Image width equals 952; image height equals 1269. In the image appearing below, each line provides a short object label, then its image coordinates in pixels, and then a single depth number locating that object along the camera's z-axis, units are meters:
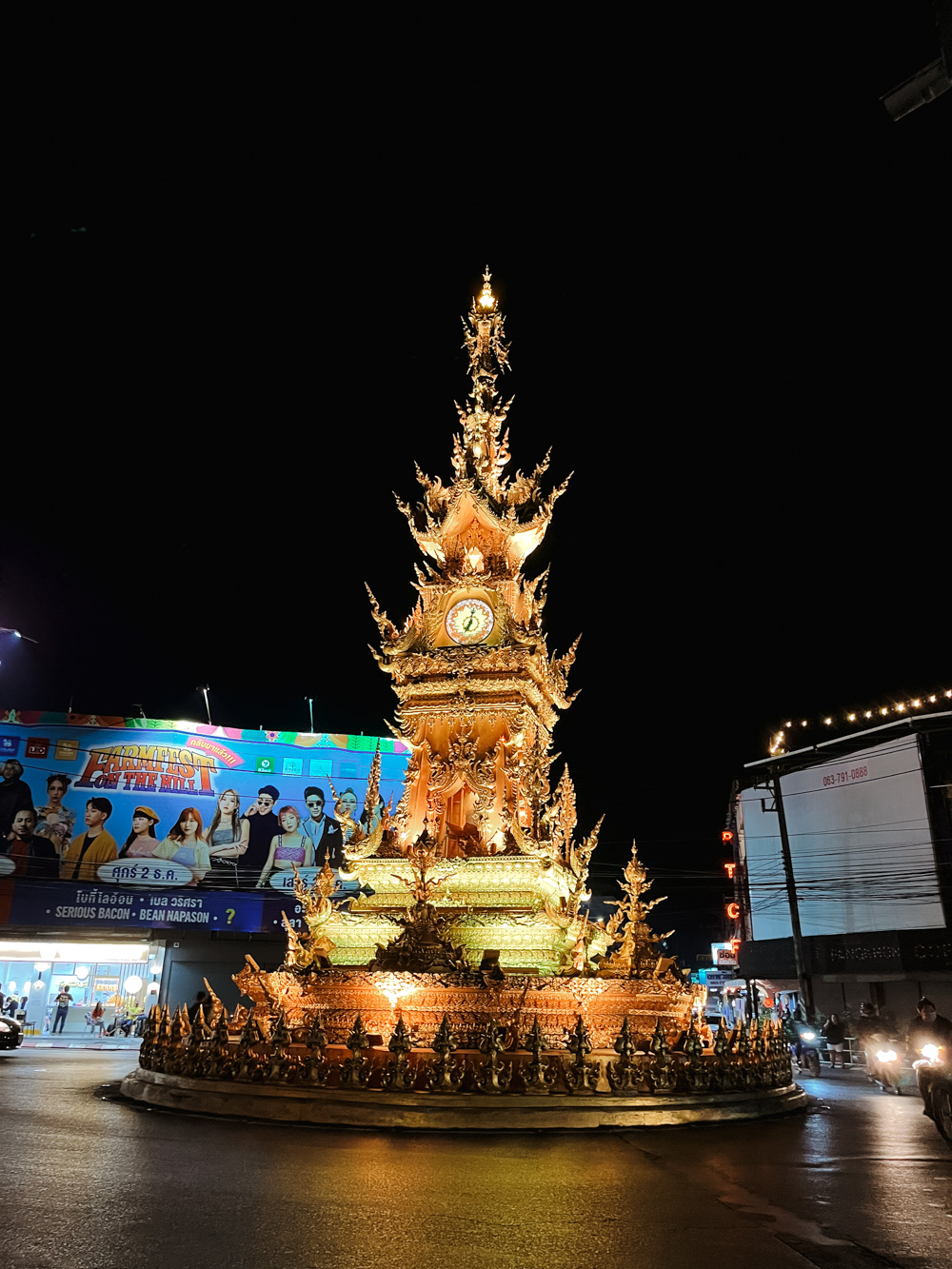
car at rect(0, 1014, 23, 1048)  23.22
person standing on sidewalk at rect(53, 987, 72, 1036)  35.59
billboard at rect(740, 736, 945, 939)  33.12
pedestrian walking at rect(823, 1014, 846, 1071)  27.97
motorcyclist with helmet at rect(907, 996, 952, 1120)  10.88
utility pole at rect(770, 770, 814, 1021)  35.84
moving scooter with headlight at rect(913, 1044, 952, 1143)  10.36
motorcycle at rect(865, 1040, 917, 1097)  18.11
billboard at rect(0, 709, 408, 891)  41.59
